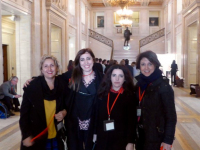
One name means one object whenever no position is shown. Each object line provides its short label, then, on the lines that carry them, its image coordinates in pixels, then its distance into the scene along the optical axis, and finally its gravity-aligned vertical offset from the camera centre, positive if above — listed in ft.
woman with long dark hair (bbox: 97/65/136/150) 7.97 -1.64
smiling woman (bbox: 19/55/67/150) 8.41 -1.68
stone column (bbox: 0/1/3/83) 26.18 -0.42
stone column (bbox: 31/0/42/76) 33.91 +3.85
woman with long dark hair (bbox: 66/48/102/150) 8.75 -1.49
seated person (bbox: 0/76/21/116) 23.53 -2.84
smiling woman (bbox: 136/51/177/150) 7.50 -1.56
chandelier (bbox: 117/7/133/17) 55.01 +11.63
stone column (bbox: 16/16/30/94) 33.42 +2.09
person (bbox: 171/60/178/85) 49.63 -1.17
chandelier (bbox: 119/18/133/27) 58.95 +10.23
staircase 73.56 +2.66
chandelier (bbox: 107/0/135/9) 47.75 +12.27
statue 72.02 +8.85
